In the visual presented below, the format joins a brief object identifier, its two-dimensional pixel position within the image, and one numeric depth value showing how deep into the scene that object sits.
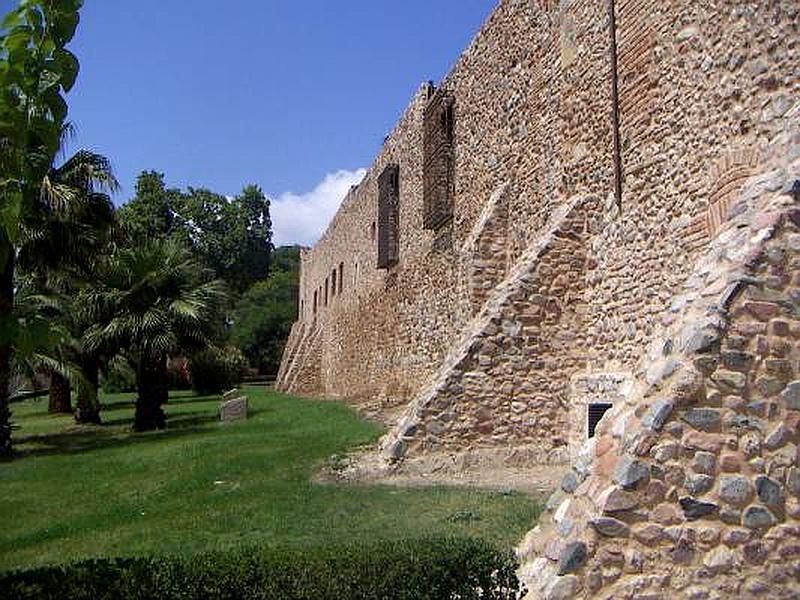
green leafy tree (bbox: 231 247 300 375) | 53.84
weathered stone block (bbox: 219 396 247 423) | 19.33
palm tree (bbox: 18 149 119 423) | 14.97
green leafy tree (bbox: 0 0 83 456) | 3.25
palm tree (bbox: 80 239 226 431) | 17.70
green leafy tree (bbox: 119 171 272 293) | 54.25
